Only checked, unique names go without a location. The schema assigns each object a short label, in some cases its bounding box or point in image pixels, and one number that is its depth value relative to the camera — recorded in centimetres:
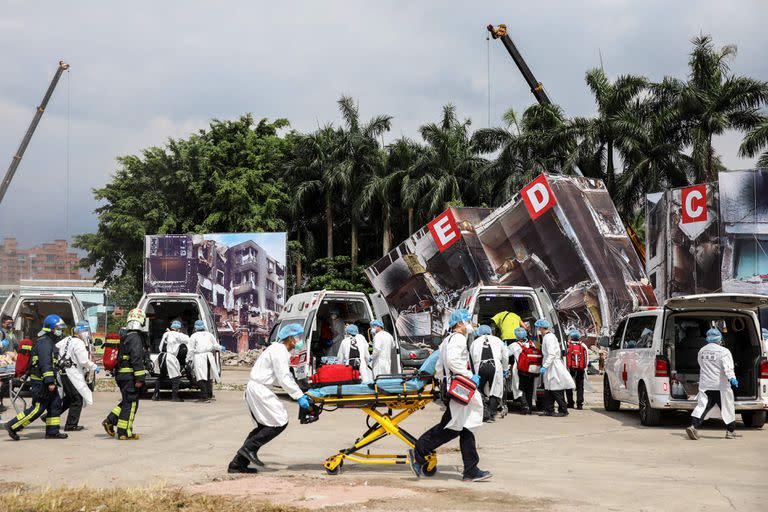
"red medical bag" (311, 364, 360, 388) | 989
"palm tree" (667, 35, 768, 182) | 3950
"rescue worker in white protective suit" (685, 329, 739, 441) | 1281
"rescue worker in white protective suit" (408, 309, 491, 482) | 889
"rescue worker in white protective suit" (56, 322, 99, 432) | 1270
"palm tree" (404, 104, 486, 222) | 4653
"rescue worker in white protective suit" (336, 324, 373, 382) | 1734
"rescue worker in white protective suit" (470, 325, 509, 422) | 1447
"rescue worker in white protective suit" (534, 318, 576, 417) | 1579
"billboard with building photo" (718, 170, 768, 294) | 3456
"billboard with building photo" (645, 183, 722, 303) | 3569
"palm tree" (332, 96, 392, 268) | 4966
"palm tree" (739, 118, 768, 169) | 3691
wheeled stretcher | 926
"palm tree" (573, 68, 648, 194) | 4203
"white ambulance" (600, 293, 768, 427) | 1378
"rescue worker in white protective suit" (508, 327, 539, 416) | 1619
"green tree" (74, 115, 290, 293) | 4866
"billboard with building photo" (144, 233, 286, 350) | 4134
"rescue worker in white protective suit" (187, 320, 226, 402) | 1836
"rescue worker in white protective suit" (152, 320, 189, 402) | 1870
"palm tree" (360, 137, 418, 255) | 4775
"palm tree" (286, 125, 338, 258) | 4994
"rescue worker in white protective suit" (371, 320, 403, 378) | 1764
